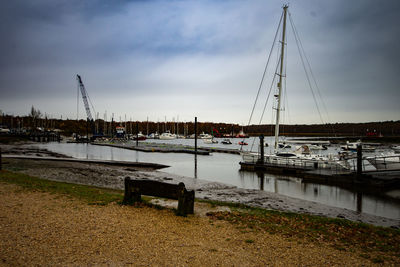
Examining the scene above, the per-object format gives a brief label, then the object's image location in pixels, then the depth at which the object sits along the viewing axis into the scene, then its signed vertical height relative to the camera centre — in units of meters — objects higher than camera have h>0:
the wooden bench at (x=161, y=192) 8.38 -2.16
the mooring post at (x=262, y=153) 29.57 -2.56
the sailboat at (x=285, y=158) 27.70 -3.02
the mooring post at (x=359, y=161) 20.94 -2.38
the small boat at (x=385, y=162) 24.30 -2.83
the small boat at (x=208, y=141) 115.31 -4.78
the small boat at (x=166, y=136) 142.91 -3.51
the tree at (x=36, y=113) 168.99 +9.85
